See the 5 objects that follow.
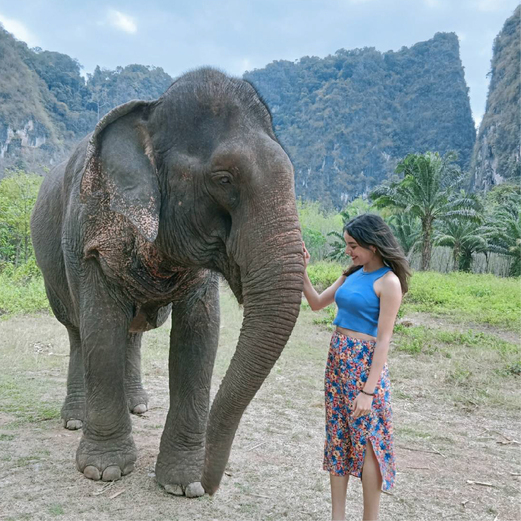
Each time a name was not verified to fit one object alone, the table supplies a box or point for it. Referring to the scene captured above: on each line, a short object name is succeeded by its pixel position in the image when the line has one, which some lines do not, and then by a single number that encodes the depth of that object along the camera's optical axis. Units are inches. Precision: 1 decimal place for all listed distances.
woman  112.2
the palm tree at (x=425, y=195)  994.7
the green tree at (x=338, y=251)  1263.5
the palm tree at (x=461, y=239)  1125.7
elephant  107.2
